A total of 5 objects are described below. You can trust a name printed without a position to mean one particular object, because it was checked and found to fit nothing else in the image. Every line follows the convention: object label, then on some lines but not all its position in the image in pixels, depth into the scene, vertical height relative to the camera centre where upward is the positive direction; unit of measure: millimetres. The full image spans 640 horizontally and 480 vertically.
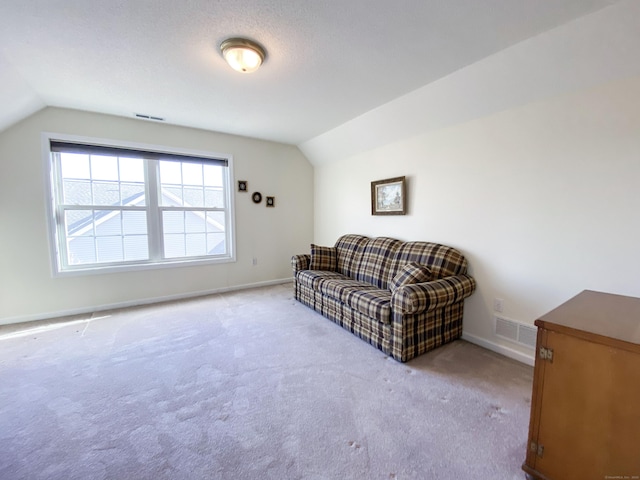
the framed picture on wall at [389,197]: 3207 +307
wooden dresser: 986 -702
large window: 3186 +197
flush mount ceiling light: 1821 +1188
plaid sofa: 2184 -704
